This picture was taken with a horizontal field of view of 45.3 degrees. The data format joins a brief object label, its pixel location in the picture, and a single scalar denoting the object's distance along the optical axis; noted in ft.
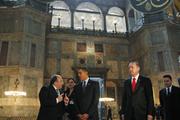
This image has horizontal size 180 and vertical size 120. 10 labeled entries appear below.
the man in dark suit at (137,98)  13.19
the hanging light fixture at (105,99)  54.29
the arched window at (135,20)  63.85
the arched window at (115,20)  73.29
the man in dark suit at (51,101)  14.85
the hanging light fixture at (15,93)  43.11
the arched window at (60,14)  68.64
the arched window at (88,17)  70.79
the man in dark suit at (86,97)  15.21
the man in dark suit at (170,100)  17.84
